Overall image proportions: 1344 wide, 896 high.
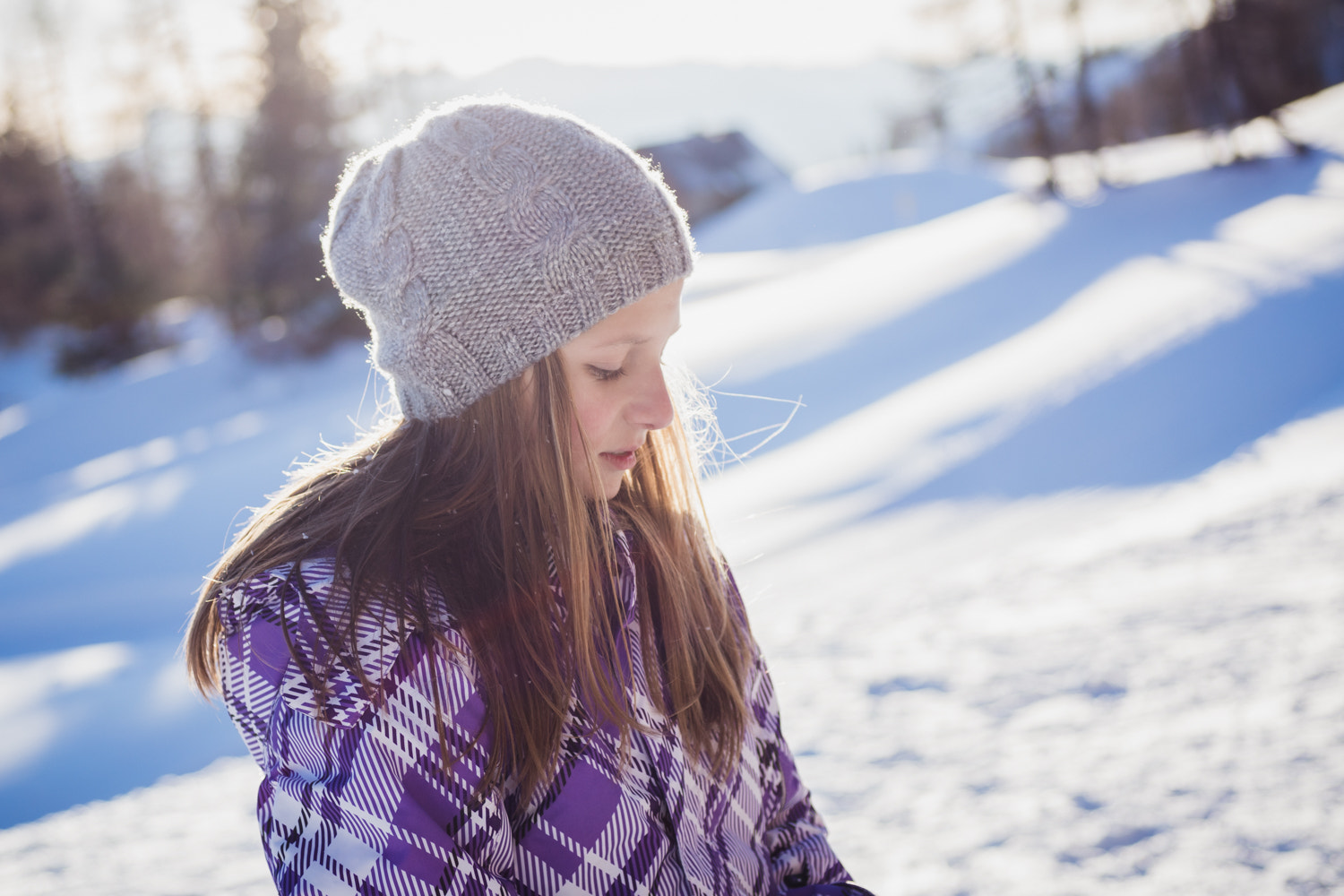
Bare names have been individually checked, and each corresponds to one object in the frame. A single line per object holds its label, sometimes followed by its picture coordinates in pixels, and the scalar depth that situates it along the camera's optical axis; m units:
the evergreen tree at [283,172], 15.47
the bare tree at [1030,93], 13.05
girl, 1.11
